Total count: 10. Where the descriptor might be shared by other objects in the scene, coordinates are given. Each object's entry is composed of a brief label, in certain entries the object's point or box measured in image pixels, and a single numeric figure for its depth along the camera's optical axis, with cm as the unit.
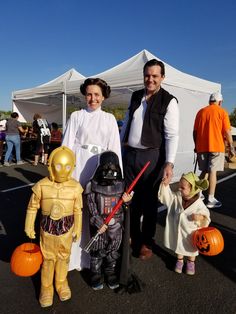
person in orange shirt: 462
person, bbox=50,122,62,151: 966
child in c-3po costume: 204
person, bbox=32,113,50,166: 877
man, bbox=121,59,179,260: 256
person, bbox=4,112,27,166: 863
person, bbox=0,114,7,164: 925
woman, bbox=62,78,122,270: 236
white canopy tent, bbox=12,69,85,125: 912
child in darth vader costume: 222
